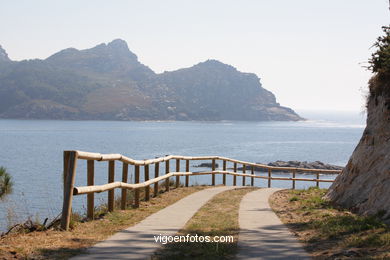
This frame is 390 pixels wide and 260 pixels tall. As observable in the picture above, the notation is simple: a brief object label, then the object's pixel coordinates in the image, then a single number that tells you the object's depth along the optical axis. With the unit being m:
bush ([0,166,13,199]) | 12.88
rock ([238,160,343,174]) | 72.38
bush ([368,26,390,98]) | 13.77
